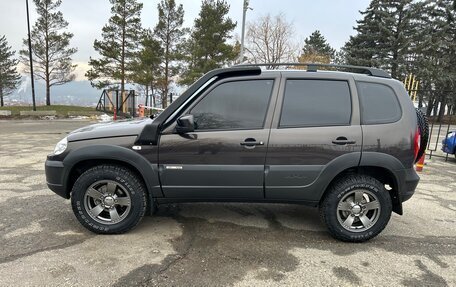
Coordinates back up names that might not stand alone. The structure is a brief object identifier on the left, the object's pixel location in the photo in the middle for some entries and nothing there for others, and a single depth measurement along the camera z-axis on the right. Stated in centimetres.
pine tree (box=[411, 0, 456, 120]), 3250
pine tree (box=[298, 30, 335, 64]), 4300
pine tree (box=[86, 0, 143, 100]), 3206
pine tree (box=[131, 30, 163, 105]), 3167
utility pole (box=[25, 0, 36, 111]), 2363
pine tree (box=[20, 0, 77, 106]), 3303
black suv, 362
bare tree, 3819
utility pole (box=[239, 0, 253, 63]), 1856
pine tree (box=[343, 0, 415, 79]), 3356
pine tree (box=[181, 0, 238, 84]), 3122
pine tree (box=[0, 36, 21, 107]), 4926
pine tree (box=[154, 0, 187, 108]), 3275
